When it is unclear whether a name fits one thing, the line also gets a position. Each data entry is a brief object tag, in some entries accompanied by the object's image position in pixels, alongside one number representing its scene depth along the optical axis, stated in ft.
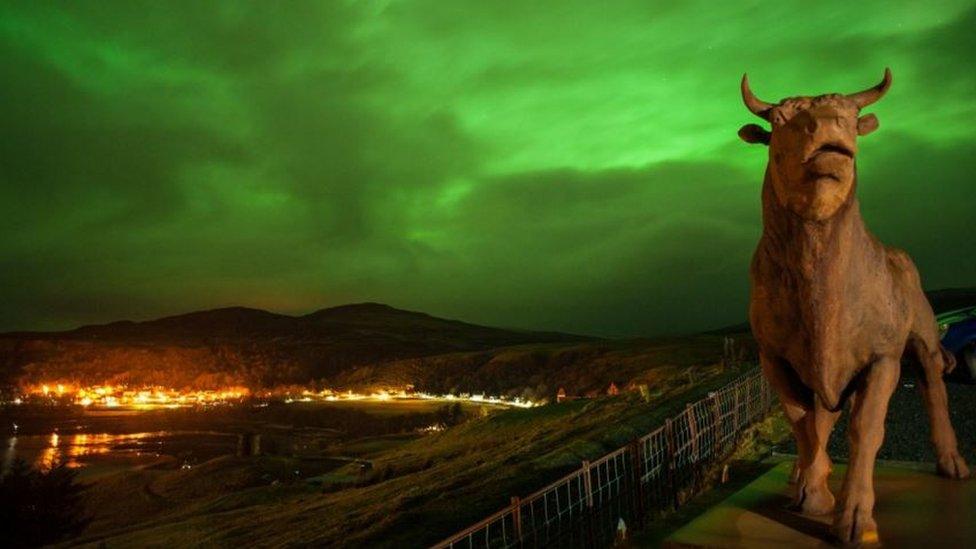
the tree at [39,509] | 71.26
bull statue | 15.66
